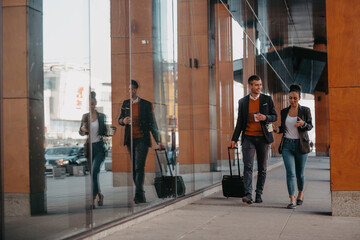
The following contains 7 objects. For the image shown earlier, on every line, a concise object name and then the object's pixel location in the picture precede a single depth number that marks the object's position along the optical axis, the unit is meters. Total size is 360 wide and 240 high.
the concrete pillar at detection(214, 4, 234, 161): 11.93
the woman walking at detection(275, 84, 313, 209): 8.03
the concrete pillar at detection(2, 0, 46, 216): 4.02
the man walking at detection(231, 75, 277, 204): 8.39
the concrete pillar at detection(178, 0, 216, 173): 9.18
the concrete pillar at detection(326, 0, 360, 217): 6.91
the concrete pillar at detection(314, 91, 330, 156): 45.09
